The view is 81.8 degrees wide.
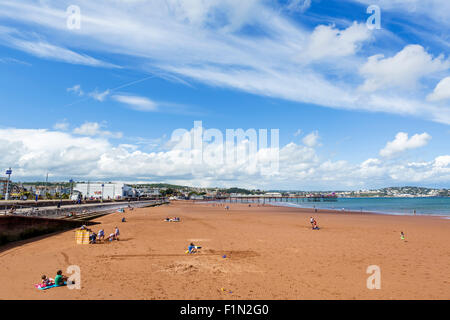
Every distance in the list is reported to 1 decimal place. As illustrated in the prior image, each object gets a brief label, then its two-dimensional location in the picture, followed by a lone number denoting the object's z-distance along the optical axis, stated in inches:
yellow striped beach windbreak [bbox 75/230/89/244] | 780.0
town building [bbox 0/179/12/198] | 3779.8
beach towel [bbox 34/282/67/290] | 422.1
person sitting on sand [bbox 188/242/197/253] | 687.1
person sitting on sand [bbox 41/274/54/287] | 423.5
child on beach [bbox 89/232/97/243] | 781.3
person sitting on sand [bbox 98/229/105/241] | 820.9
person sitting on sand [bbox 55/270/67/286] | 433.7
